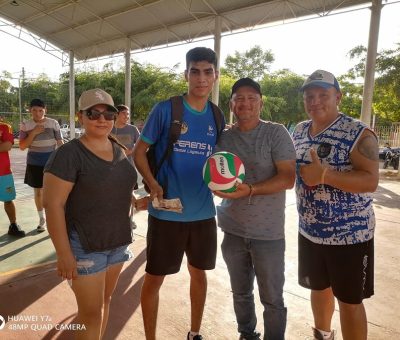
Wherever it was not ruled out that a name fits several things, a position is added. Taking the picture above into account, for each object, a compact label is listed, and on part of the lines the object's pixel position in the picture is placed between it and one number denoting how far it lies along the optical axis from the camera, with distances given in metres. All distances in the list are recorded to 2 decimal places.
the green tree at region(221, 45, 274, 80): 43.47
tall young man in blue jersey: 2.57
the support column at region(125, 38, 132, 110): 15.62
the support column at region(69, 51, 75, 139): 18.94
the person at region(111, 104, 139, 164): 5.79
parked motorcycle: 17.77
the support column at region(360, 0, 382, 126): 9.37
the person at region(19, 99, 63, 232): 5.43
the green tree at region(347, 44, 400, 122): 16.33
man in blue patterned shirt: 2.23
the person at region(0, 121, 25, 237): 5.17
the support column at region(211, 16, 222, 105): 11.66
